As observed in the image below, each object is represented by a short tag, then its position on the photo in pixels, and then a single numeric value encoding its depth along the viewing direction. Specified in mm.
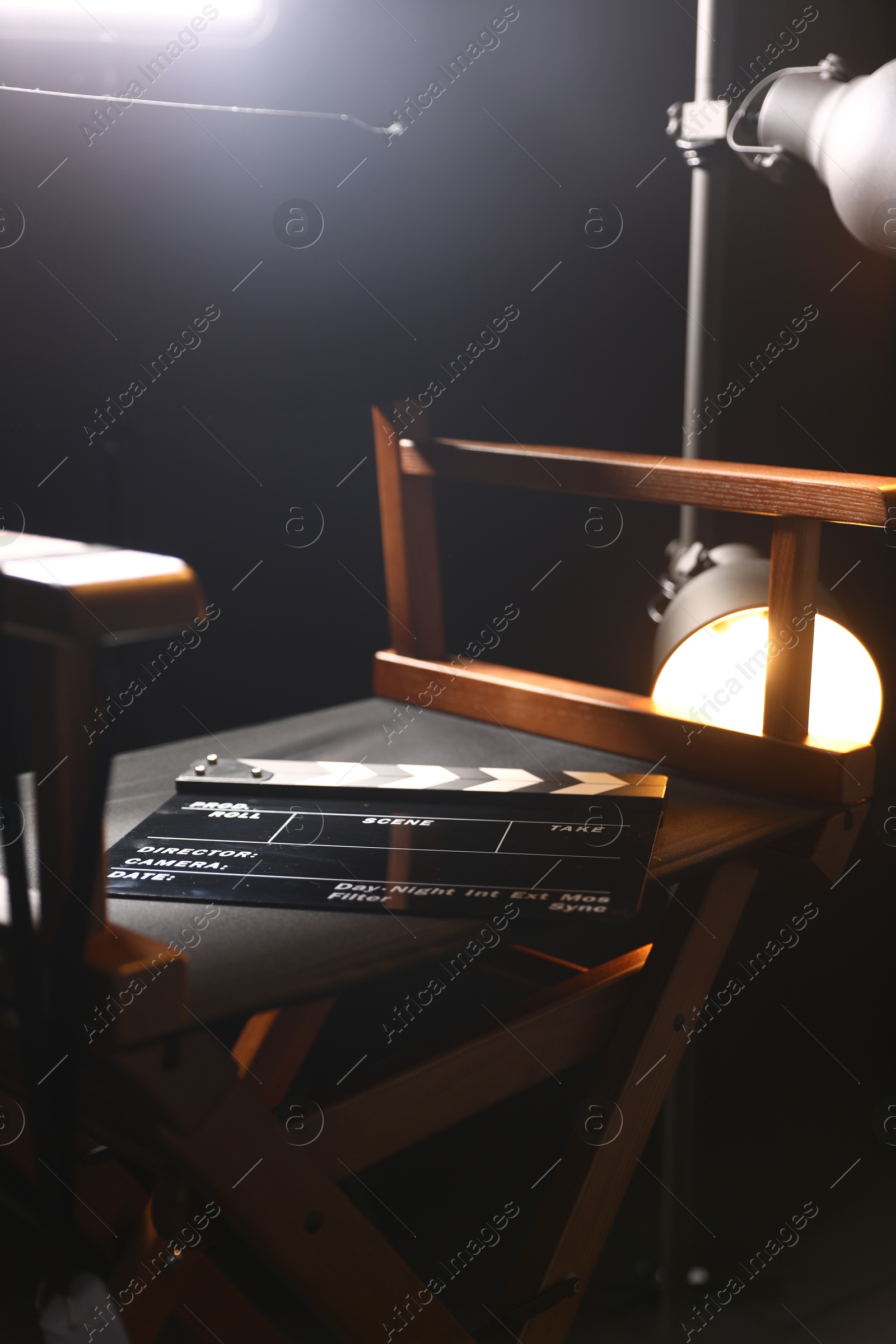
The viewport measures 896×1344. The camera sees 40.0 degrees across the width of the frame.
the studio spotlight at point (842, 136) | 1395
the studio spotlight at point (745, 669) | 1395
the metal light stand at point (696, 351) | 1730
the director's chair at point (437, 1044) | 870
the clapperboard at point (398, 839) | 1038
